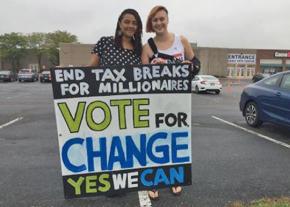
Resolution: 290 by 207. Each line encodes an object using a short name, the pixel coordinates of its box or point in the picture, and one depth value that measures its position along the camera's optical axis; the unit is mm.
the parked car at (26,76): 29088
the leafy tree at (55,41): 50200
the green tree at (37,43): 50016
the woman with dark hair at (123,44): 2540
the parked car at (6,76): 28558
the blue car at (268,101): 5102
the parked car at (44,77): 27896
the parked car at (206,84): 15800
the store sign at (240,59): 23671
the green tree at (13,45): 48495
